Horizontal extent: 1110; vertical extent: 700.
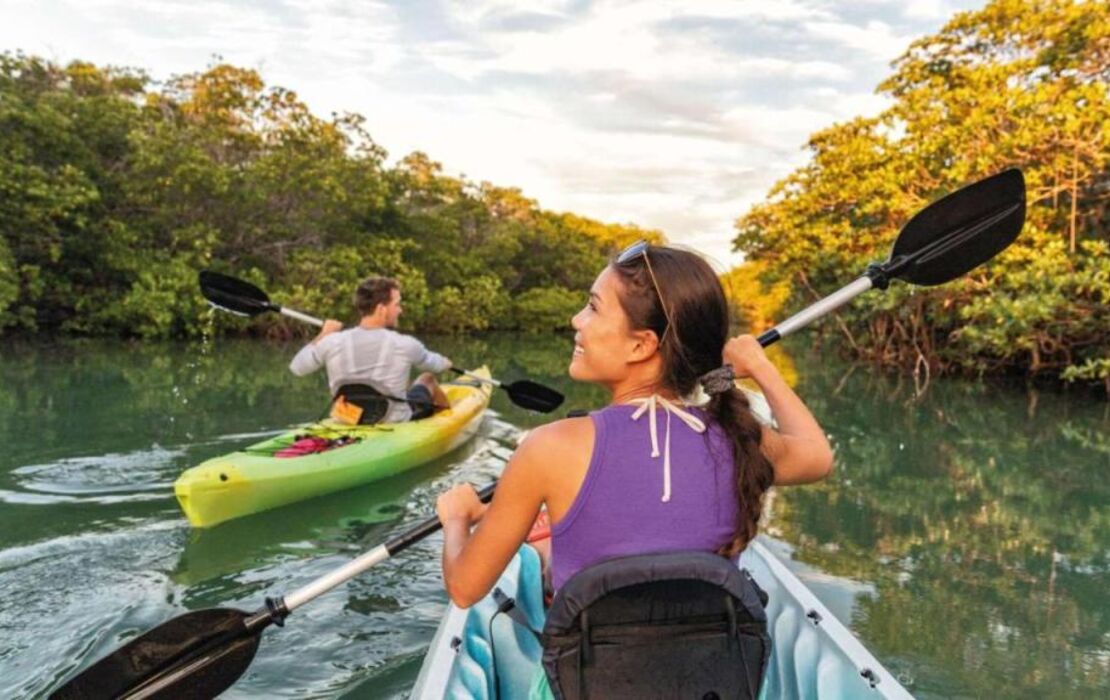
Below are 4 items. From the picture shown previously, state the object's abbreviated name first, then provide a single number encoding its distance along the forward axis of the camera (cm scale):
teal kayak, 183
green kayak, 392
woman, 119
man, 502
